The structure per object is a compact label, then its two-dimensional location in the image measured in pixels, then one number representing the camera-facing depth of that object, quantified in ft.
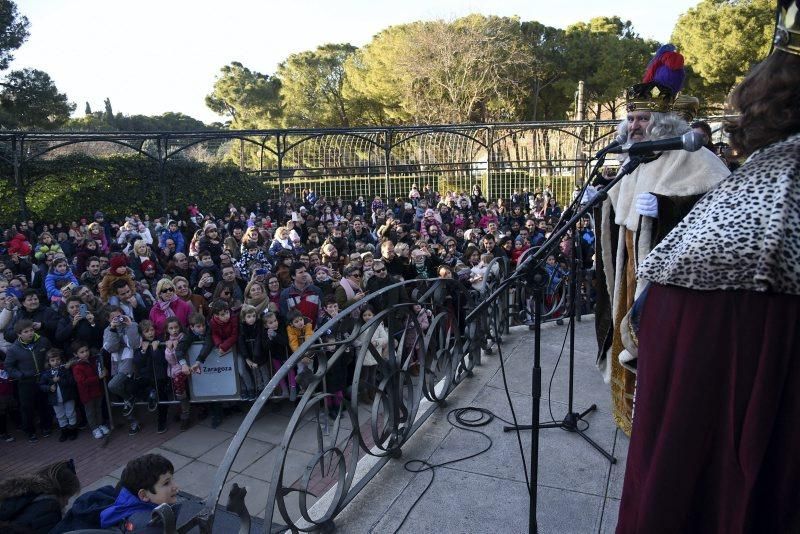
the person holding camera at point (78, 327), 18.74
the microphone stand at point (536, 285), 6.96
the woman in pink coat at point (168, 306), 19.69
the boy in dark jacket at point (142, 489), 8.80
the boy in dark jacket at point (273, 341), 18.47
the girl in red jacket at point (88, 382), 17.92
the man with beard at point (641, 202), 7.33
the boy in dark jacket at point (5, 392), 17.74
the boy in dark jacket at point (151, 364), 18.24
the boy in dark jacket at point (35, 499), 8.43
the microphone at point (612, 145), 7.11
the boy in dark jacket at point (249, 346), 18.45
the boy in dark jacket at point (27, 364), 17.61
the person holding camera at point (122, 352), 18.15
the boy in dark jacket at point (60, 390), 17.71
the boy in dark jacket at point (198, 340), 18.24
